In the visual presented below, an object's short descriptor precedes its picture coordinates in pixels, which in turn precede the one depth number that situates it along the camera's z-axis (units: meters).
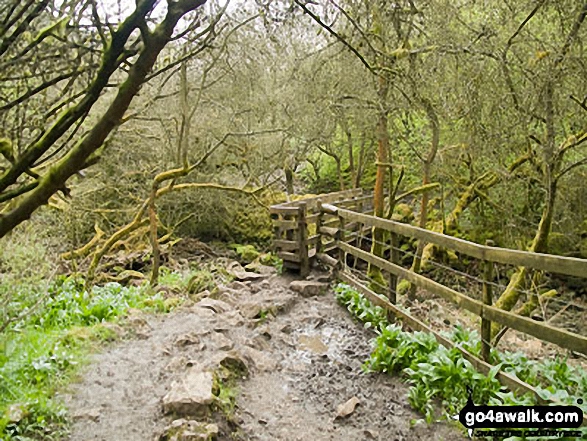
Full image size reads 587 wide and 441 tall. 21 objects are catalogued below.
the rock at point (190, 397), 3.79
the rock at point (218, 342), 5.34
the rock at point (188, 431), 3.39
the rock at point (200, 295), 8.08
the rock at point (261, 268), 9.32
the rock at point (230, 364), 4.69
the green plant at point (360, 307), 6.00
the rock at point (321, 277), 8.02
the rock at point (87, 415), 3.84
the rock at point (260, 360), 5.17
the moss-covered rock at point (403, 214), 13.05
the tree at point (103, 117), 2.06
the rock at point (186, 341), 5.48
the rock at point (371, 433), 3.87
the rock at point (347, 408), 4.21
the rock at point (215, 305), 6.90
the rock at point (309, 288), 7.57
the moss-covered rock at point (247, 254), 12.62
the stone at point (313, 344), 5.67
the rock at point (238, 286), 8.25
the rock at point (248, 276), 8.92
